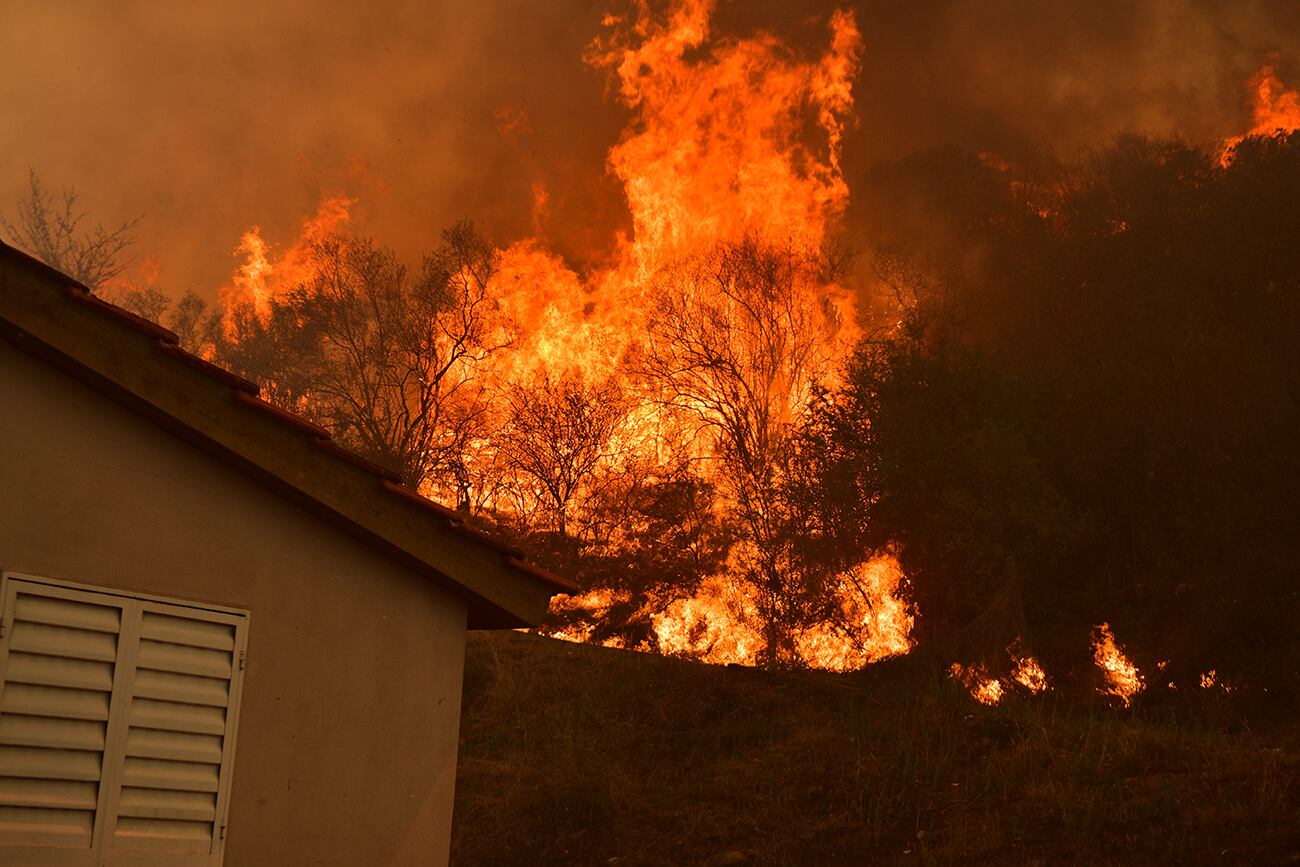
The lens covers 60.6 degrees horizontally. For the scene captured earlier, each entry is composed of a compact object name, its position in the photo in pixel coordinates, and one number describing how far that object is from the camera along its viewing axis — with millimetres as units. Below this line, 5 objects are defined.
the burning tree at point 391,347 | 34125
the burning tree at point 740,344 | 30297
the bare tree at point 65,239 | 38531
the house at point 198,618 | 6090
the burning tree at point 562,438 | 31531
